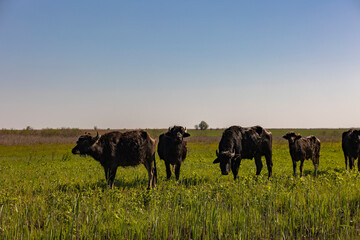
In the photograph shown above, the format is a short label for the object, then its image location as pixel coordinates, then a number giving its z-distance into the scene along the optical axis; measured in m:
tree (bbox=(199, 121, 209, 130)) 139.00
